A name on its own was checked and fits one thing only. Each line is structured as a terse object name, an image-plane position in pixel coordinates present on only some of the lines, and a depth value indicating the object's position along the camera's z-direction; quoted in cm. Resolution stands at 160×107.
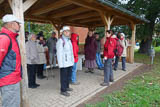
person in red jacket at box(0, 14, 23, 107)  168
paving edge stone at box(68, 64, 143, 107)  291
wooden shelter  237
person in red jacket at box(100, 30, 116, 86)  379
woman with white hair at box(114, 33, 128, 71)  576
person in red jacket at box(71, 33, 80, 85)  373
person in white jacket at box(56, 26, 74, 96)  304
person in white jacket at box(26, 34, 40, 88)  356
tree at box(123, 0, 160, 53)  912
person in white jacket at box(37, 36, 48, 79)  393
